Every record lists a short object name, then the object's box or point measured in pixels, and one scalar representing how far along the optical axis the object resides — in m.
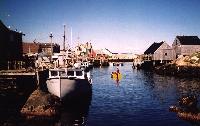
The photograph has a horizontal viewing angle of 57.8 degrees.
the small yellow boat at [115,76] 44.65
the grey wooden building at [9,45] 30.97
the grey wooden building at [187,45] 58.67
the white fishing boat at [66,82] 20.06
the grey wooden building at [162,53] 61.46
